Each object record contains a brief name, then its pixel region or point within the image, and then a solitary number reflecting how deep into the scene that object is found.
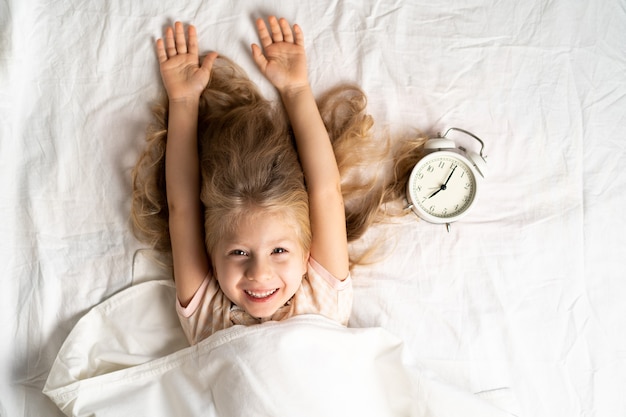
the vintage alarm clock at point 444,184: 1.19
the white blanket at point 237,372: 1.05
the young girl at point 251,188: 1.05
